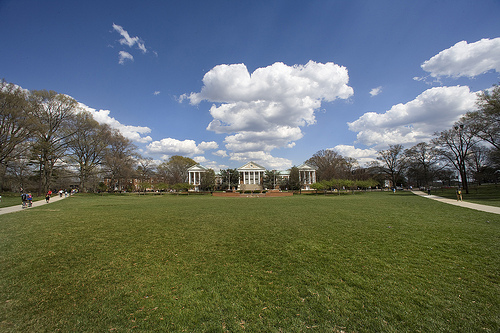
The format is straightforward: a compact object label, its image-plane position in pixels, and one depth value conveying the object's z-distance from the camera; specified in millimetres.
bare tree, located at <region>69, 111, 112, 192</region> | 40781
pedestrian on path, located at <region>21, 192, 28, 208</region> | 19217
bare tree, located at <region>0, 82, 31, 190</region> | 27328
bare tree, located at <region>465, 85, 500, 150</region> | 23181
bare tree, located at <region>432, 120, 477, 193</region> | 33719
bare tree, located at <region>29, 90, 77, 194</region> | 33812
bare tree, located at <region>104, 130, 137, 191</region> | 46500
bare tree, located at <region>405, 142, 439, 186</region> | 51938
